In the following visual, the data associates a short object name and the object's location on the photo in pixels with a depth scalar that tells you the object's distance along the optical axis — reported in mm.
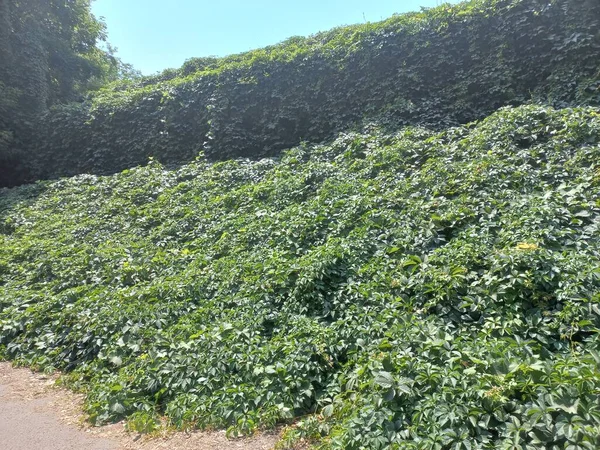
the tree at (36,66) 13555
